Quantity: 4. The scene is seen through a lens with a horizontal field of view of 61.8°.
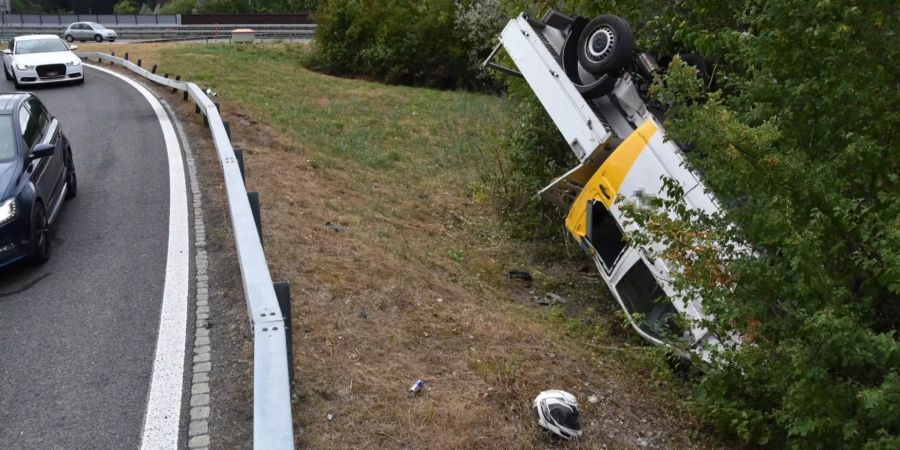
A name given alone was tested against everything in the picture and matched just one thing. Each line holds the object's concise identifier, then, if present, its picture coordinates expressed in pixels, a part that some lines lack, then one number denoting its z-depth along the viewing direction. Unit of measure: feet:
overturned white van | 25.05
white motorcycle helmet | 16.15
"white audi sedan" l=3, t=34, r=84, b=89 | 65.98
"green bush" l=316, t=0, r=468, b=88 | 108.27
